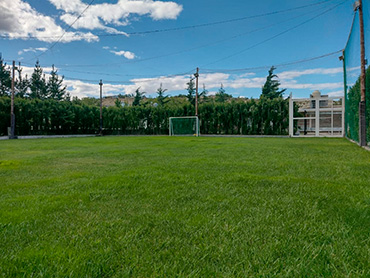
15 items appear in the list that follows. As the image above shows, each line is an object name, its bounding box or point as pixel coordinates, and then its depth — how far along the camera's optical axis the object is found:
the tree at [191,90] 27.34
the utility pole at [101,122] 18.74
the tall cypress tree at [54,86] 30.64
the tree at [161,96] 28.19
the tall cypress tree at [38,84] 29.84
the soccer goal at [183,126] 17.84
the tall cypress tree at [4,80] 27.98
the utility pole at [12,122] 14.00
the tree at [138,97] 29.42
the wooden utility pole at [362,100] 6.23
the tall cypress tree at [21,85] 29.71
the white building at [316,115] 14.05
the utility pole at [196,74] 18.30
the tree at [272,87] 24.78
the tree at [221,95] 32.03
